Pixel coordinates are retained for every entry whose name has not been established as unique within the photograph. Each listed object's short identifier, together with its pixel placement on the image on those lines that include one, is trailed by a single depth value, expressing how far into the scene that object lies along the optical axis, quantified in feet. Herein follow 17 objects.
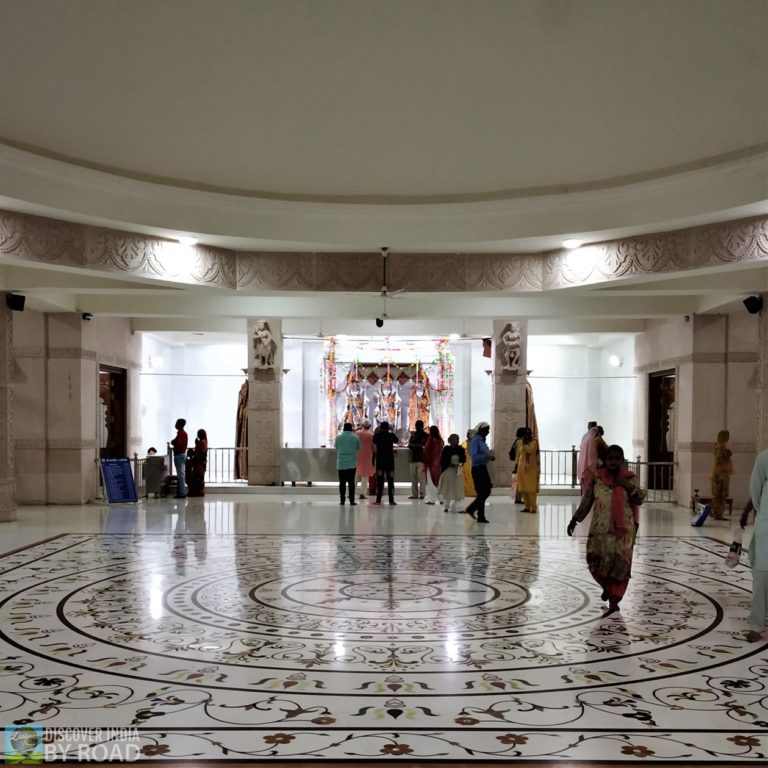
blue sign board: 42.73
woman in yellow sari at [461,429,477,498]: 45.63
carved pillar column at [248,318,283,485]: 48.55
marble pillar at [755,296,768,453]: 34.94
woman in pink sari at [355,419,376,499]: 45.93
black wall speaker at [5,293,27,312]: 35.09
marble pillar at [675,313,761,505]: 42.39
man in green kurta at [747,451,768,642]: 16.25
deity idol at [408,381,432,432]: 59.52
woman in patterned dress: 18.86
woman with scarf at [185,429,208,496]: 46.91
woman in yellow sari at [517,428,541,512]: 39.11
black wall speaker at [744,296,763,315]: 36.24
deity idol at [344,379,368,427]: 59.26
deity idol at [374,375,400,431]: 59.31
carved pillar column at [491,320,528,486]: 48.78
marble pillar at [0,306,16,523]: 34.42
